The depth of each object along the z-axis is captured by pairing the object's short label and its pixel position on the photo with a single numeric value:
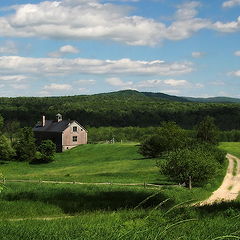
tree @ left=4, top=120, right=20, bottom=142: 129.50
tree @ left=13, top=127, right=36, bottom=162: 84.75
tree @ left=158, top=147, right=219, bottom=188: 41.38
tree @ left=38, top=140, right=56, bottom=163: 84.75
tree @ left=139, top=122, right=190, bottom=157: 69.19
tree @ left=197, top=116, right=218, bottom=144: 74.36
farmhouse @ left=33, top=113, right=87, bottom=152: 101.00
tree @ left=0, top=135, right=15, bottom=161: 82.06
